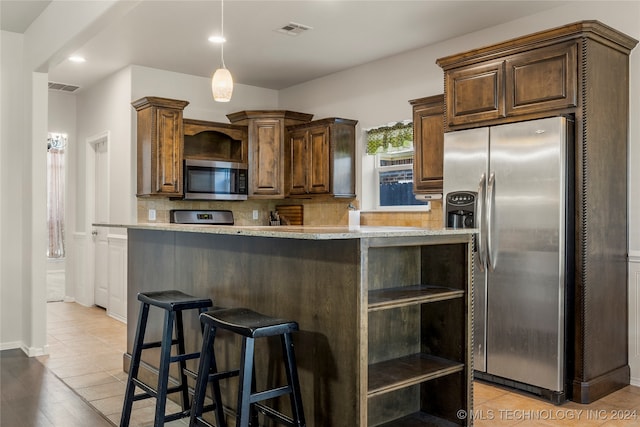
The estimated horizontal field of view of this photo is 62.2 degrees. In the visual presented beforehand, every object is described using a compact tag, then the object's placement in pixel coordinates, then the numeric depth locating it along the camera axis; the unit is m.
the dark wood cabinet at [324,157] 5.59
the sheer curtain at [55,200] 9.41
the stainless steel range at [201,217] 5.79
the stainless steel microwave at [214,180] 5.64
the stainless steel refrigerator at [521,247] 3.32
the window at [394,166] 5.27
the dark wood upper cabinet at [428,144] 4.52
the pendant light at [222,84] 3.25
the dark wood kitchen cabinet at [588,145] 3.31
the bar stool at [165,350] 2.66
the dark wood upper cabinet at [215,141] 5.83
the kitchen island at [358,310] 2.16
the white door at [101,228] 6.41
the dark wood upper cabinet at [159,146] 5.33
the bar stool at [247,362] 2.11
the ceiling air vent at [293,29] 4.42
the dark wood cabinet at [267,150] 5.98
